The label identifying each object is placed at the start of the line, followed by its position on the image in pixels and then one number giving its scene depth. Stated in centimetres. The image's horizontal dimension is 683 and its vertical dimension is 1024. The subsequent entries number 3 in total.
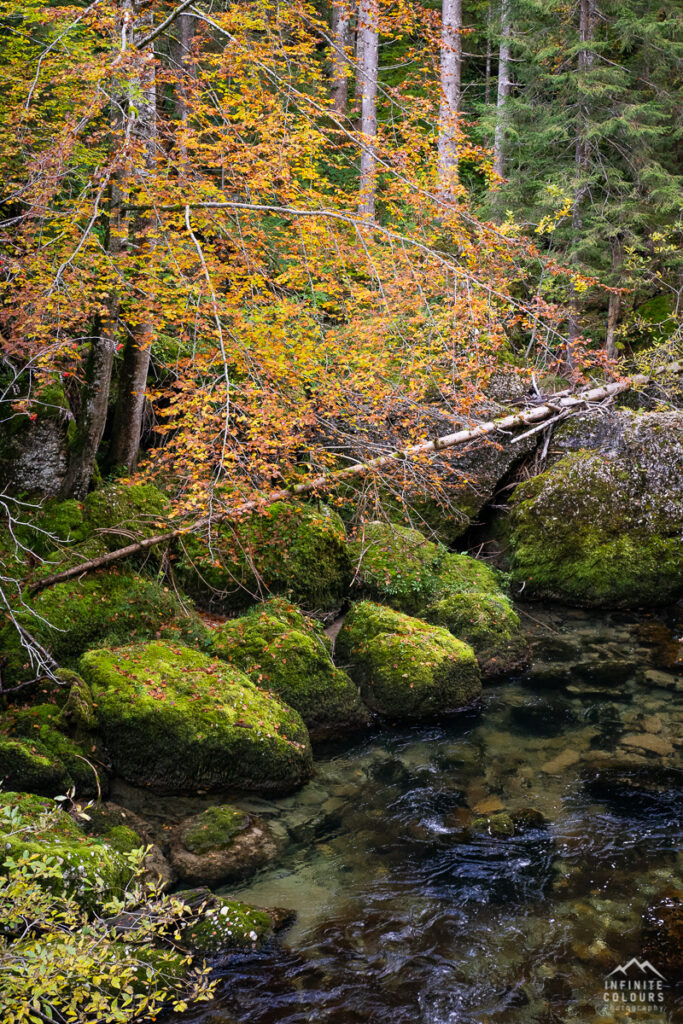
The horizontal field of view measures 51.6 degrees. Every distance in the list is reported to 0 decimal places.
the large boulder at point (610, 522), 1014
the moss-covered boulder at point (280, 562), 914
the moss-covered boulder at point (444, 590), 902
